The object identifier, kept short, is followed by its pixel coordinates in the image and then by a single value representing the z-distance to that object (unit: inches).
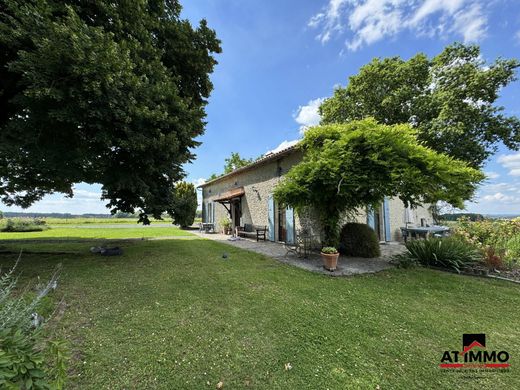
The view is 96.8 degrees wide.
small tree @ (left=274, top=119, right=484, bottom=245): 257.3
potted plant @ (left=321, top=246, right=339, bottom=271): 264.5
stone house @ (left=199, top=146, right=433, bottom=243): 434.3
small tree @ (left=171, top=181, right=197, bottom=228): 361.4
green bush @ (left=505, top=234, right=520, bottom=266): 258.1
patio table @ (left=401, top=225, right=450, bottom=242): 438.3
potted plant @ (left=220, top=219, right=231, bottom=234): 699.8
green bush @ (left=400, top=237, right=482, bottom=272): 265.3
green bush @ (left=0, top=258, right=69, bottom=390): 47.4
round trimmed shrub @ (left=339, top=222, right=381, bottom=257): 337.1
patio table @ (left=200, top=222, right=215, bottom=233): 795.4
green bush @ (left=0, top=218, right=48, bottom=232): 837.8
